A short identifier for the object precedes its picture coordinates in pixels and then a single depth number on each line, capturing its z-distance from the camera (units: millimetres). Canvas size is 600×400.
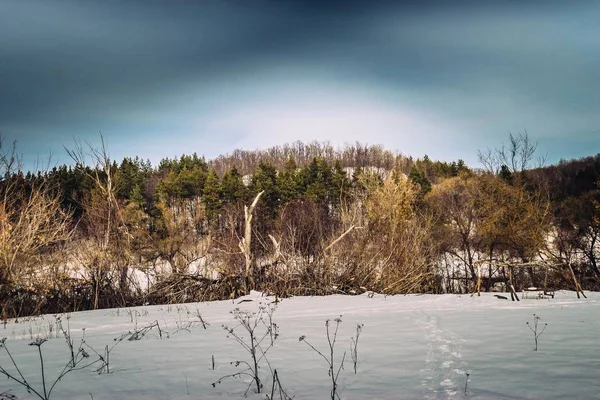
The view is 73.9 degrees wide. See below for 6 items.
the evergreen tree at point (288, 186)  50969
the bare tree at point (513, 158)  30281
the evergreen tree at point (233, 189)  49469
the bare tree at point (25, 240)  11680
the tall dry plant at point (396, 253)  15164
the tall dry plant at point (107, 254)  13961
